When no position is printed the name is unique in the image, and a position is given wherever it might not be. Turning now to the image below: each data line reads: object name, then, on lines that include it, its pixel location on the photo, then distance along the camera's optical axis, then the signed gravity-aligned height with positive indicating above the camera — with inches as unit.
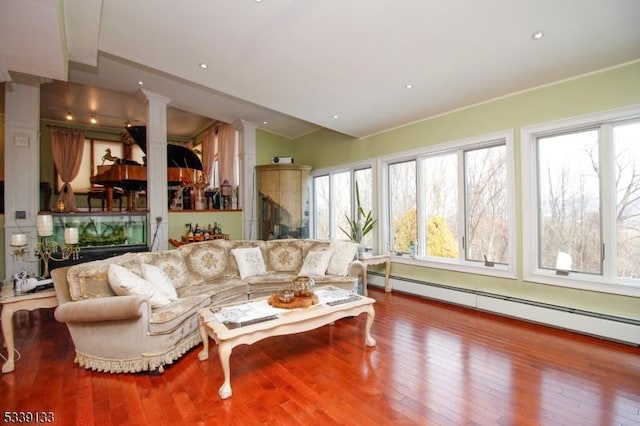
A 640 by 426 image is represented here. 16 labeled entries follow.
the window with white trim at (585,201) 120.9 +4.9
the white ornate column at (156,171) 206.7 +32.4
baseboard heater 117.4 -45.6
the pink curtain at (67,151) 271.1 +61.6
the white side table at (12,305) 99.0 -29.4
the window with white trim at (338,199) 227.5 +13.8
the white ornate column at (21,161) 169.5 +33.2
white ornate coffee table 87.7 -33.9
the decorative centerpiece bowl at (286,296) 111.0 -29.9
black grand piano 197.5 +31.9
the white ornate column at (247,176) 252.4 +34.1
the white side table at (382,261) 192.5 -30.0
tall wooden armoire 243.6 +14.5
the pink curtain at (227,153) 267.7 +58.8
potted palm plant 207.9 -6.8
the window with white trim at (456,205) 156.9 +5.3
